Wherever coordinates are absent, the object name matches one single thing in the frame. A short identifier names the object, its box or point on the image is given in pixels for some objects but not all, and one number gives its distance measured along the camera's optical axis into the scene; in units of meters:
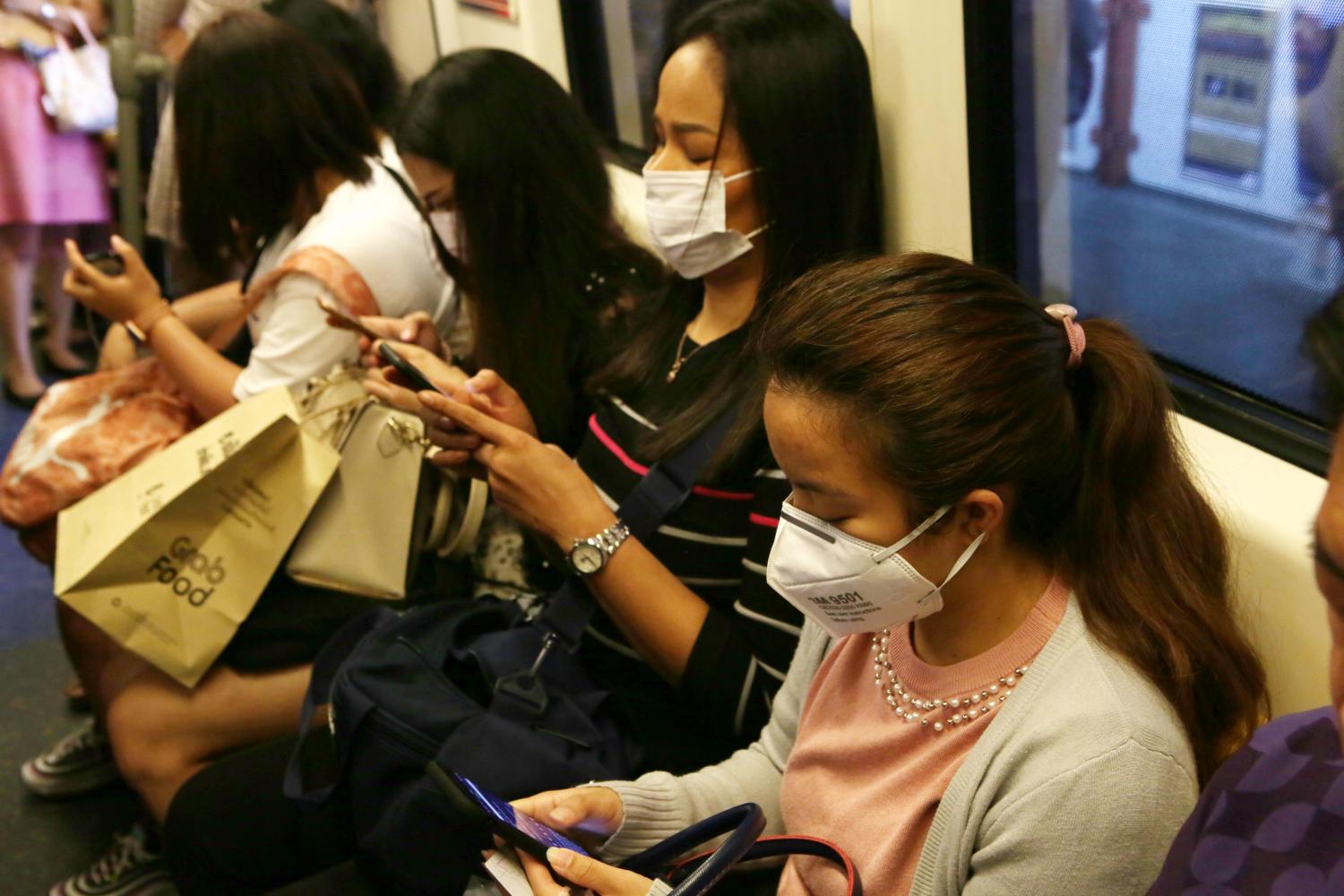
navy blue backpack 1.56
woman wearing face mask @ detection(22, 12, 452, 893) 2.41
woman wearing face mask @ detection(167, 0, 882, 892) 1.68
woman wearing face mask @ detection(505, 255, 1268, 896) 1.13
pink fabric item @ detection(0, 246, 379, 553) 2.40
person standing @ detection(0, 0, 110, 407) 4.60
